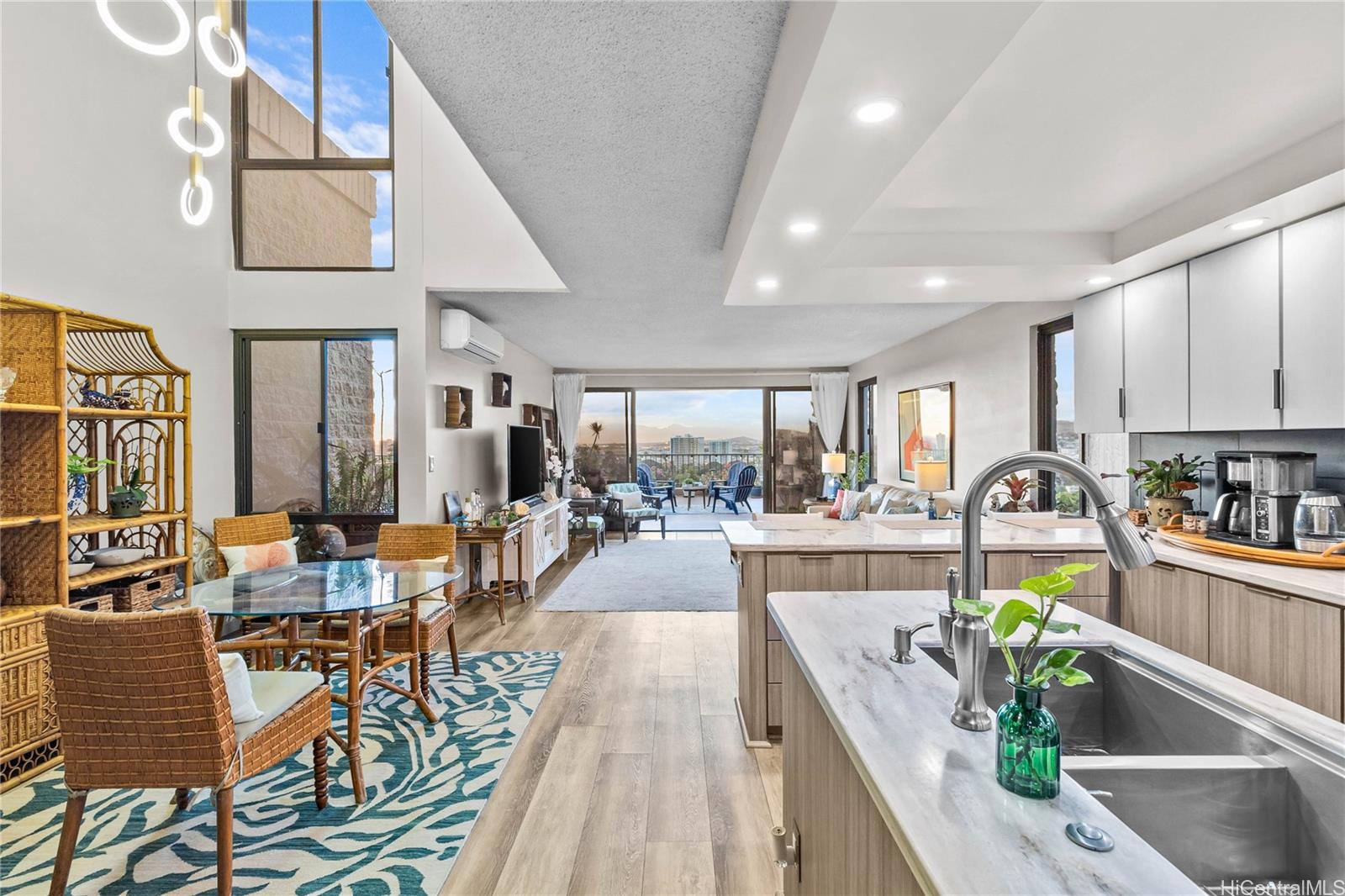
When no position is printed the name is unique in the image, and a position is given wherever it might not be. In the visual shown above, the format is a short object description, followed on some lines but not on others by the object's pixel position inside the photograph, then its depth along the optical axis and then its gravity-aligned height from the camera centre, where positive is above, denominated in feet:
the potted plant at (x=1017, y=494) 12.87 -1.09
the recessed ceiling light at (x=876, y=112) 5.09 +2.83
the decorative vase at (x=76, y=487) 9.32 -0.58
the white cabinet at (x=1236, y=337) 7.74 +1.42
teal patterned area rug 6.21 -4.34
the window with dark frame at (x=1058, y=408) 13.23 +0.81
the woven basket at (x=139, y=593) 9.68 -2.35
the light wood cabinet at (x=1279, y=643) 6.08 -2.18
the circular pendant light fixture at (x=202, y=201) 7.06 +2.90
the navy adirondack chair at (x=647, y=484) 31.78 -2.01
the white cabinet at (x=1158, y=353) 9.12 +1.41
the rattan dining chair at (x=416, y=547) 10.56 -1.84
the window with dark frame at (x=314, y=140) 14.34 +7.32
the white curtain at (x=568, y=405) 28.71 +1.96
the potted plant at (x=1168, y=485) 9.49 -0.67
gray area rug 16.43 -4.20
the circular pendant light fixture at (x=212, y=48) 6.01 +4.14
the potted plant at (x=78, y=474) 9.12 -0.37
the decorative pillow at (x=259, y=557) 10.64 -1.94
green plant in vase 2.54 -1.17
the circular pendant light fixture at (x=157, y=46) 5.47 +3.83
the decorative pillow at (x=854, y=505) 19.94 -2.01
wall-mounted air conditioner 14.66 +2.77
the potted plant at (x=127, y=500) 10.02 -0.84
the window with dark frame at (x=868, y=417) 25.50 +1.22
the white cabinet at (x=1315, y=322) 6.94 +1.41
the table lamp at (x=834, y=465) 25.13 -0.82
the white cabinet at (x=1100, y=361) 10.44 +1.45
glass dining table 7.75 -2.02
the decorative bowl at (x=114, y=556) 9.68 -1.72
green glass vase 2.54 -1.27
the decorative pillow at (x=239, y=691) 6.10 -2.44
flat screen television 19.36 -0.57
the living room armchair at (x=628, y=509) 27.40 -2.89
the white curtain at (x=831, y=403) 28.68 +2.00
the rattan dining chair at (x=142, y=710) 5.45 -2.40
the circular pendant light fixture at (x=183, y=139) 6.63 +3.54
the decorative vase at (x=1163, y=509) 9.45 -1.03
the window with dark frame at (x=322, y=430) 14.43 +0.44
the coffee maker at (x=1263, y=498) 7.53 -0.71
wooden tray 6.85 -1.34
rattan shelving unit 8.10 -0.65
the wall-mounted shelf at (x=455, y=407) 14.87 +0.99
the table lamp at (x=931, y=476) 12.96 -0.67
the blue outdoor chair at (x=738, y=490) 35.22 -2.58
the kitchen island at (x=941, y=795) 2.17 -1.49
